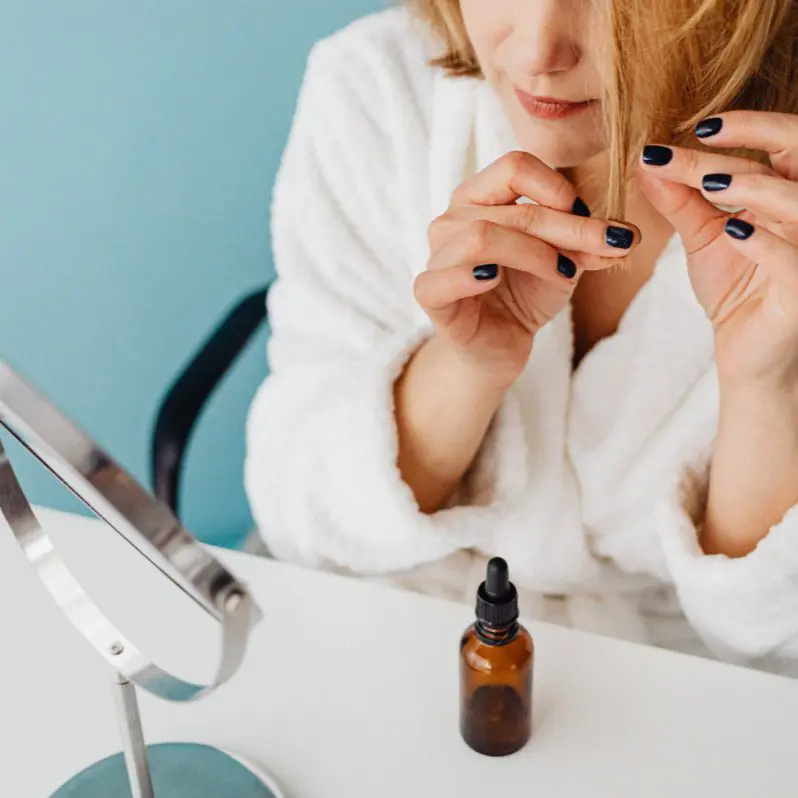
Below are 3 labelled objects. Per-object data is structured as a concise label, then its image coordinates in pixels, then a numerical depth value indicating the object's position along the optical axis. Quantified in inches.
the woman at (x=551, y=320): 22.3
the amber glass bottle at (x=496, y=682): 19.9
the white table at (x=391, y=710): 20.2
